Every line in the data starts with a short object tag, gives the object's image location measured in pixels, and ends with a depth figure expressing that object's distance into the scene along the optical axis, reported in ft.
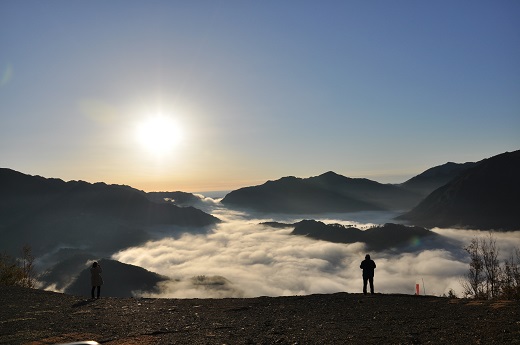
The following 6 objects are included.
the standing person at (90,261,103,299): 84.81
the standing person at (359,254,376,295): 76.48
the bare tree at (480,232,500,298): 102.58
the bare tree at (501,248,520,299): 66.27
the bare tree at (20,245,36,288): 119.14
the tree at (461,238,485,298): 145.05
